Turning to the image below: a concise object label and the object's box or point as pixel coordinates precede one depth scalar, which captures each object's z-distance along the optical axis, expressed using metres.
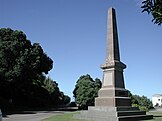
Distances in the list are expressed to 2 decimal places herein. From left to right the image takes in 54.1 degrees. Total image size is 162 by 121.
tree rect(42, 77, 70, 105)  37.49
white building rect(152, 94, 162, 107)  70.15
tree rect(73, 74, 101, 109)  27.54
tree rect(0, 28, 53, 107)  21.98
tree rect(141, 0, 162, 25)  4.20
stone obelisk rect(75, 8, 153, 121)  10.35
